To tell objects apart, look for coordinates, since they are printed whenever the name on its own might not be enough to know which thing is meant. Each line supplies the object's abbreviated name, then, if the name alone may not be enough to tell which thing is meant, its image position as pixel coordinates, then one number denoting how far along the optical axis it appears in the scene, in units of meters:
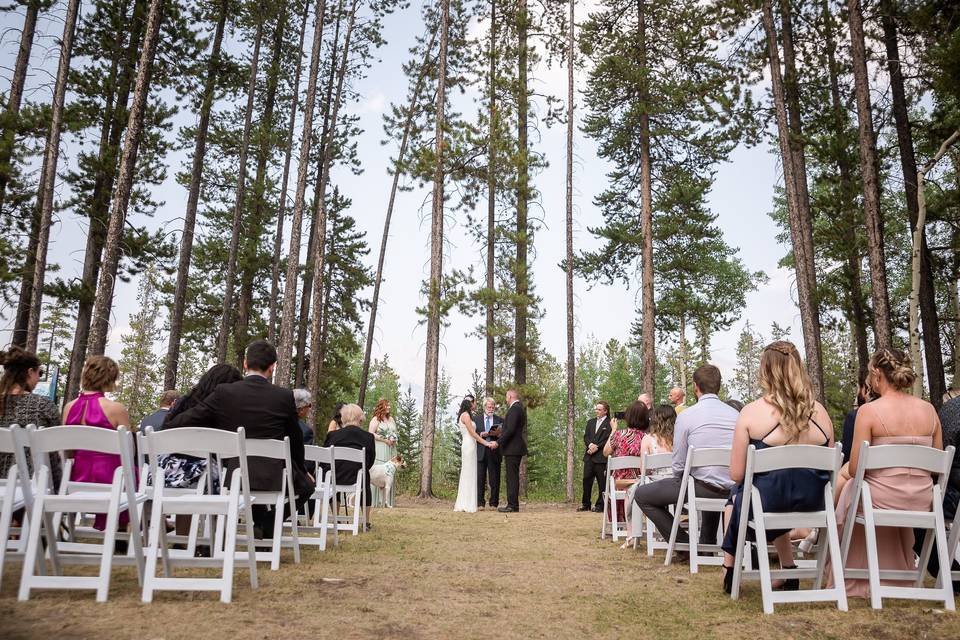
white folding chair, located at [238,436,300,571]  5.02
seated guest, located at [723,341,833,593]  4.32
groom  12.97
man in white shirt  5.97
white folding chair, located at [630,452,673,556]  6.65
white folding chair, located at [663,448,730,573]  5.55
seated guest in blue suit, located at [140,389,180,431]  6.94
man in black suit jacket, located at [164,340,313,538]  5.30
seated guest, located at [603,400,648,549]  8.59
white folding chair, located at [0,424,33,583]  3.98
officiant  13.54
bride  13.19
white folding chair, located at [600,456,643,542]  7.75
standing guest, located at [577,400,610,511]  12.81
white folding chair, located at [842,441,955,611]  4.18
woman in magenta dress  5.23
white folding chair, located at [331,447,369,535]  7.20
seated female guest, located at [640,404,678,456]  7.63
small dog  12.12
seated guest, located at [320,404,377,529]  8.76
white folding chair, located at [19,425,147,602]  3.92
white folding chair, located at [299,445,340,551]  6.49
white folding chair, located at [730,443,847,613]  4.09
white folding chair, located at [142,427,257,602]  4.04
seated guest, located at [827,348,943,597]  4.42
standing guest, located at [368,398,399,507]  12.38
